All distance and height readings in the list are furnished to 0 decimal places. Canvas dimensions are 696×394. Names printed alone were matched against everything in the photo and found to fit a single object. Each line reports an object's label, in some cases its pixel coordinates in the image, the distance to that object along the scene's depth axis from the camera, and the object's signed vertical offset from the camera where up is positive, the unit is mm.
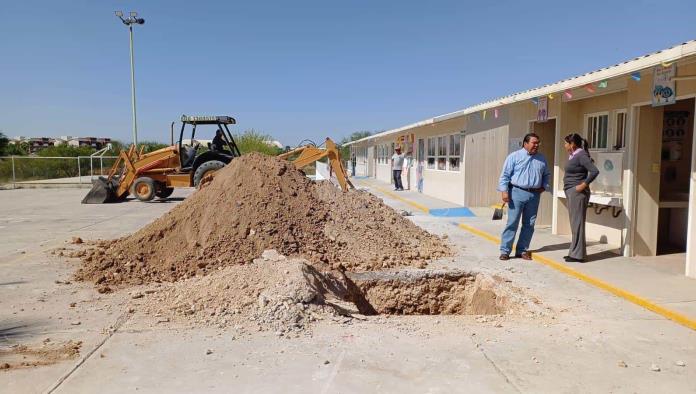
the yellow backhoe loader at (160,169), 17062 -209
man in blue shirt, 7367 -367
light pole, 29094 +8116
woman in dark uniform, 7047 -397
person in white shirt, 22797 -214
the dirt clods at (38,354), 4000 -1584
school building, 6340 +366
